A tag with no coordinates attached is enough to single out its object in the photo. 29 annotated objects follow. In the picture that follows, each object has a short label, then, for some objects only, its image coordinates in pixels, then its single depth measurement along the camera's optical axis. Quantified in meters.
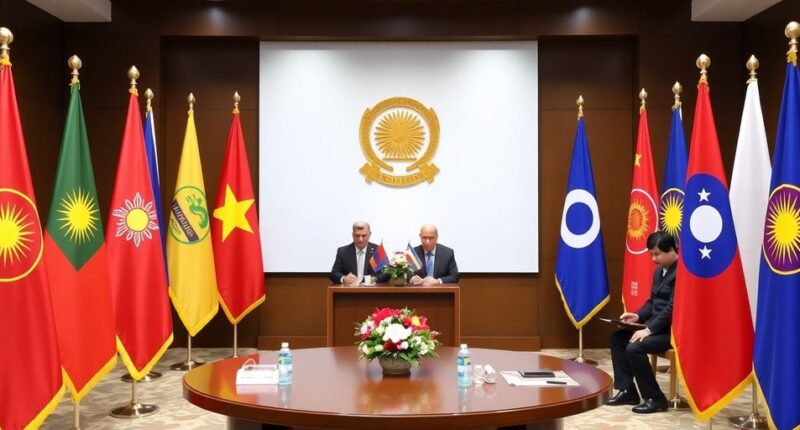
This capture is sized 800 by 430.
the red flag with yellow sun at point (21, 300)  4.06
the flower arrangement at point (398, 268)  6.40
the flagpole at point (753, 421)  5.22
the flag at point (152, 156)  6.81
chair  5.79
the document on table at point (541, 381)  3.49
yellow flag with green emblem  7.14
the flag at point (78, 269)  4.84
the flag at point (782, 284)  4.10
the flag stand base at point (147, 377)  6.91
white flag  4.85
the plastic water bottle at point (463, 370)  3.46
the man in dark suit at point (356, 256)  7.20
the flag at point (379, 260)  6.61
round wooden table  2.92
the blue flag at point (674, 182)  6.55
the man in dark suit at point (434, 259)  7.10
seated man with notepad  5.62
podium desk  6.32
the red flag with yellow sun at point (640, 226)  7.13
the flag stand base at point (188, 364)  7.38
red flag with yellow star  7.56
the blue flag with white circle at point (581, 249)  7.65
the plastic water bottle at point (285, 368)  3.46
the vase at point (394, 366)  3.68
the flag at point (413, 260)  6.71
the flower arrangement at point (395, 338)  3.60
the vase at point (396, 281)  6.42
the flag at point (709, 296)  4.66
